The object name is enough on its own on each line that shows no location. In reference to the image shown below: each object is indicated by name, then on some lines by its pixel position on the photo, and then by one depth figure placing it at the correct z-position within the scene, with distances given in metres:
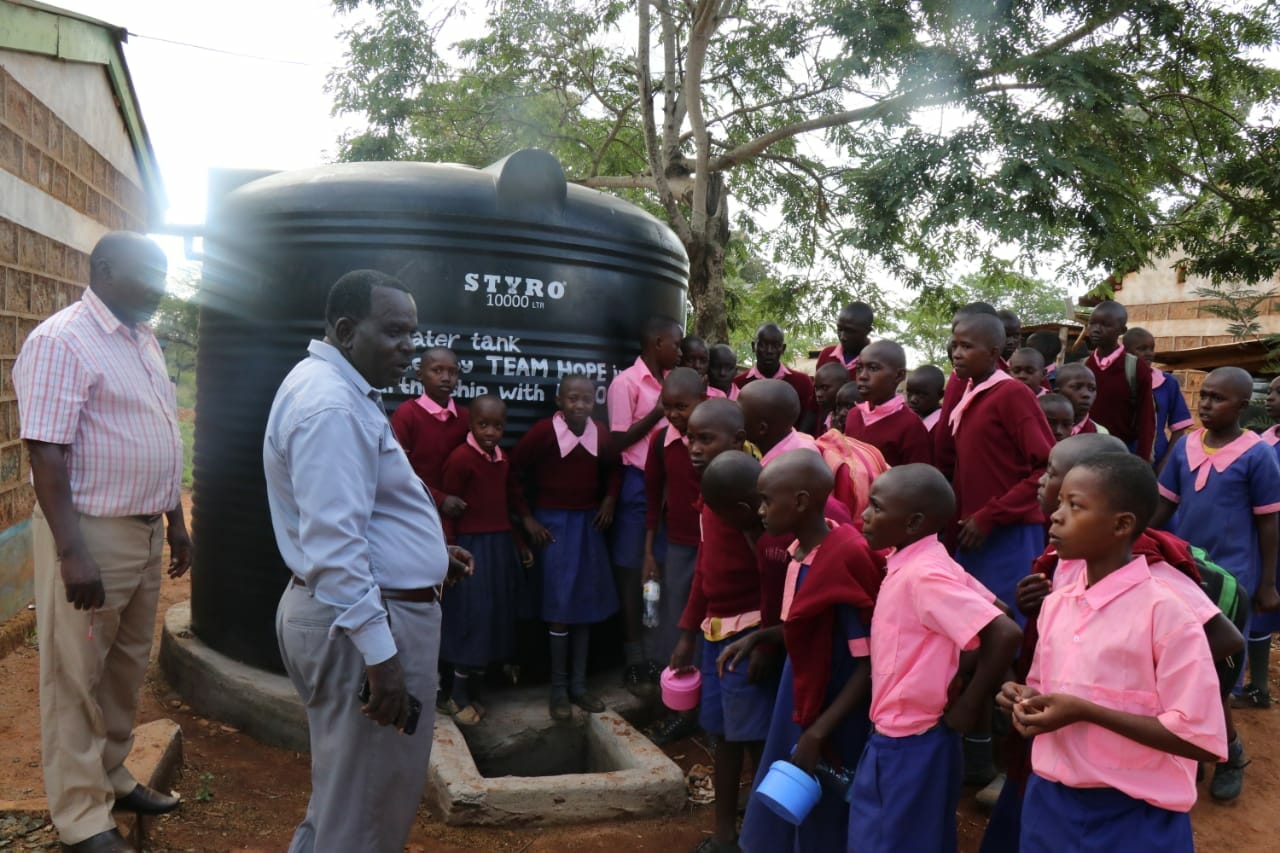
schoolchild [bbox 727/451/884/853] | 2.54
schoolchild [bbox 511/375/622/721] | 4.29
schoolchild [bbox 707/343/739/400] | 5.10
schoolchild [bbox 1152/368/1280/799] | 4.23
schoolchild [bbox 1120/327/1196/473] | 5.83
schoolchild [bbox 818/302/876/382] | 5.11
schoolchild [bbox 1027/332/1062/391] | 6.20
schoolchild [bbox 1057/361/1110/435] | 4.68
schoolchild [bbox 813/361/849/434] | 4.81
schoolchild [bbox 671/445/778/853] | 3.05
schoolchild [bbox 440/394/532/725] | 4.08
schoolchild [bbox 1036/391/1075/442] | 4.14
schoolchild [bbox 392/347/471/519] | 4.06
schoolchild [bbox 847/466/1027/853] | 2.35
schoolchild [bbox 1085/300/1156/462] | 5.42
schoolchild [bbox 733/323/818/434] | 5.27
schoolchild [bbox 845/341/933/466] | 3.91
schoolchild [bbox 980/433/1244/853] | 2.13
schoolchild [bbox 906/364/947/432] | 4.59
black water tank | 4.27
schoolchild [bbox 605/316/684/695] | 4.46
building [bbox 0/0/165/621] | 5.24
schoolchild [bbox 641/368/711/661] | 4.10
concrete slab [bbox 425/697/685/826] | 3.39
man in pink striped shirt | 2.74
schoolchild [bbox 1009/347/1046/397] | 4.73
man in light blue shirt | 2.06
